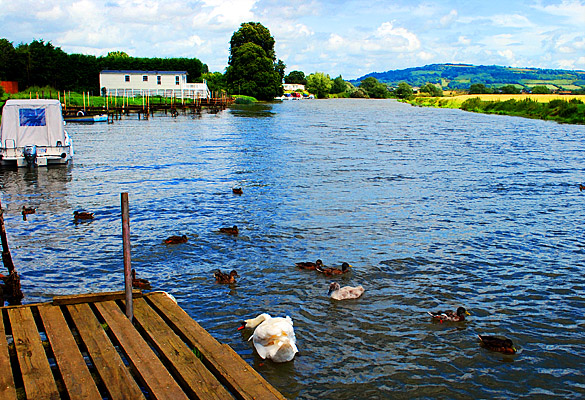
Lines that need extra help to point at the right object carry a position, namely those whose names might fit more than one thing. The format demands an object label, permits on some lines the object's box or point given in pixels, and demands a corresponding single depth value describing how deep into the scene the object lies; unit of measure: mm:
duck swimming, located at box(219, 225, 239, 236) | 14828
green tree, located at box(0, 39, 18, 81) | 83900
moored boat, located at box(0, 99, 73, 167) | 27609
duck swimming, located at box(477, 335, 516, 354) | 8602
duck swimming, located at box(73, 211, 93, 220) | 16266
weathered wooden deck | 5957
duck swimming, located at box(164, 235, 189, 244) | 13992
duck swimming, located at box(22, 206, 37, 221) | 16531
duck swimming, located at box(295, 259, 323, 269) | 12062
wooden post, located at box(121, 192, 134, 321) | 7140
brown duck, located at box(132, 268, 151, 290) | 10608
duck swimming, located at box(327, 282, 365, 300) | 10578
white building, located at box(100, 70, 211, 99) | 98312
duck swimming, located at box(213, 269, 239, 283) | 11320
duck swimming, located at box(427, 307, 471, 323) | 9617
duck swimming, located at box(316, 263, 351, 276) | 11812
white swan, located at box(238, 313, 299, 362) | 8156
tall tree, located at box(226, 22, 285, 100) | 131625
